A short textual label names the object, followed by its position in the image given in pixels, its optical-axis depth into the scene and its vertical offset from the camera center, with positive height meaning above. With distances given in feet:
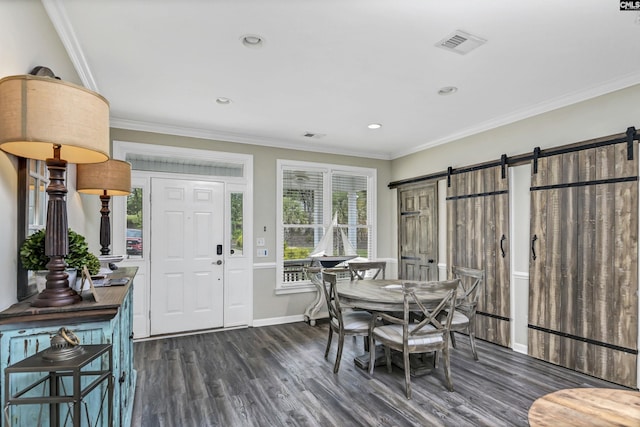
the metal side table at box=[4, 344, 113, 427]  3.96 -2.08
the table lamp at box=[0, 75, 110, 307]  4.25 +1.09
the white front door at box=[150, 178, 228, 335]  14.42 -1.62
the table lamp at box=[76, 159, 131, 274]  8.75 +0.96
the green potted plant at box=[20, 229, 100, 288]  5.15 -0.61
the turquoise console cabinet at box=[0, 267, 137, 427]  4.52 -1.63
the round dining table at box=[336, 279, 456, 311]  9.96 -2.41
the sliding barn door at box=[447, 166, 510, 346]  13.07 -0.78
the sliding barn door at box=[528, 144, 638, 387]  9.74 -1.33
